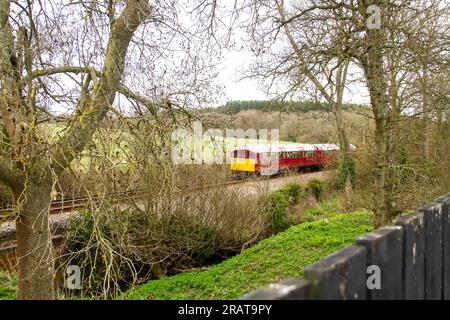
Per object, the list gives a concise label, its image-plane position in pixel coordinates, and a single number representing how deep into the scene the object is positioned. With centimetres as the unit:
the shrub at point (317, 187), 2140
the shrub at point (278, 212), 1631
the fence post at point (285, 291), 97
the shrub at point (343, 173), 1888
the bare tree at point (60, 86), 579
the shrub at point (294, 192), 1875
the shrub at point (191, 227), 1174
